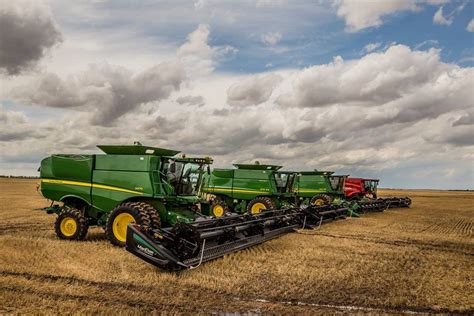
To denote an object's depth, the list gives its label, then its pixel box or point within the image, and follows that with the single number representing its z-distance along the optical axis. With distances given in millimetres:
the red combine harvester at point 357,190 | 26531
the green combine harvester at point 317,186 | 22656
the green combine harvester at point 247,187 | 17562
